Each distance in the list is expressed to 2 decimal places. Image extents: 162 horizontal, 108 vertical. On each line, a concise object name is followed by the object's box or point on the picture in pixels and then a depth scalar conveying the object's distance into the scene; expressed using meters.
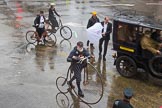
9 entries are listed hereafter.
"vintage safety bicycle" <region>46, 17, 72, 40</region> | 16.12
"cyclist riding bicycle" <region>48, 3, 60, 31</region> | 16.42
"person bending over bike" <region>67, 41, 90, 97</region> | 9.37
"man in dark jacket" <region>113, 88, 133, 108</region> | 6.63
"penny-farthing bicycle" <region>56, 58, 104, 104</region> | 9.77
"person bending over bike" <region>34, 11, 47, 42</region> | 15.05
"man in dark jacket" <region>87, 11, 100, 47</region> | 14.26
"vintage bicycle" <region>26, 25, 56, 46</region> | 15.27
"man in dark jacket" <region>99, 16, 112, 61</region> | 12.99
